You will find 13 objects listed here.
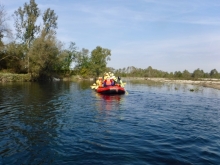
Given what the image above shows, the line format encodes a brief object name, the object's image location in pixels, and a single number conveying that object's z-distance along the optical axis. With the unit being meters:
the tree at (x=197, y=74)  109.88
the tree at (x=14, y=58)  48.66
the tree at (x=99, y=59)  89.00
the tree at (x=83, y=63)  83.62
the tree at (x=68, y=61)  72.82
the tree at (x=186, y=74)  107.07
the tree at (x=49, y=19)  54.81
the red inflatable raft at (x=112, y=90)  24.22
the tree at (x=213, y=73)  109.79
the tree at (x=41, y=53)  46.19
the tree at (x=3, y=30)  40.21
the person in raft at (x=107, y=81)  25.95
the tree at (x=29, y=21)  50.25
